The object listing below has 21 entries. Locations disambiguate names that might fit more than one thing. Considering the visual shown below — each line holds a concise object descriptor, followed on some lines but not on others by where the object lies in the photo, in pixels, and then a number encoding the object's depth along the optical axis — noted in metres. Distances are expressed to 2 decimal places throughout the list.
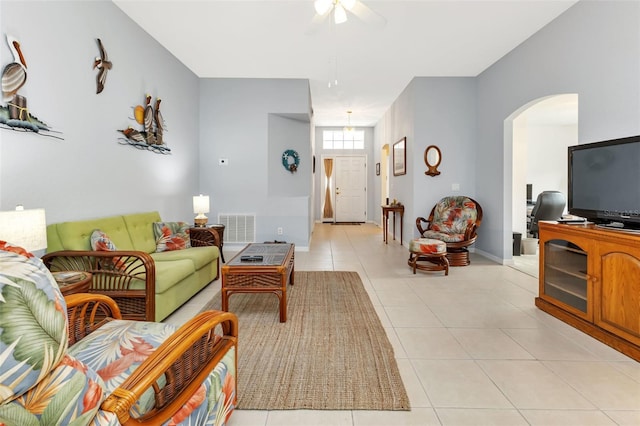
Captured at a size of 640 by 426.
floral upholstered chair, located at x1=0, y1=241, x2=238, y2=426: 0.64
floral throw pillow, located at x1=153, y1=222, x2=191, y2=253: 3.63
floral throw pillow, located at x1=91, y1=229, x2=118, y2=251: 2.60
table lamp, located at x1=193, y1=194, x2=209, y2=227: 4.61
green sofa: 2.42
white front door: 10.41
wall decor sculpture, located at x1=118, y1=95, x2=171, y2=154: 3.60
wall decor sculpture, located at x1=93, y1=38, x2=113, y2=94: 3.04
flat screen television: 2.31
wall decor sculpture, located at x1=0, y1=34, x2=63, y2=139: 2.17
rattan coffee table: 2.67
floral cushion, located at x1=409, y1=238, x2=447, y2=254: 4.15
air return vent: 5.71
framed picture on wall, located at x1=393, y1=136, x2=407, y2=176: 6.13
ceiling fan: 2.65
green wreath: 6.11
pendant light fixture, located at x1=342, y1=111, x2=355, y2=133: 8.20
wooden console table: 6.27
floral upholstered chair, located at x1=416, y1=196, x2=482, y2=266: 4.59
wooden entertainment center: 2.14
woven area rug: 1.71
